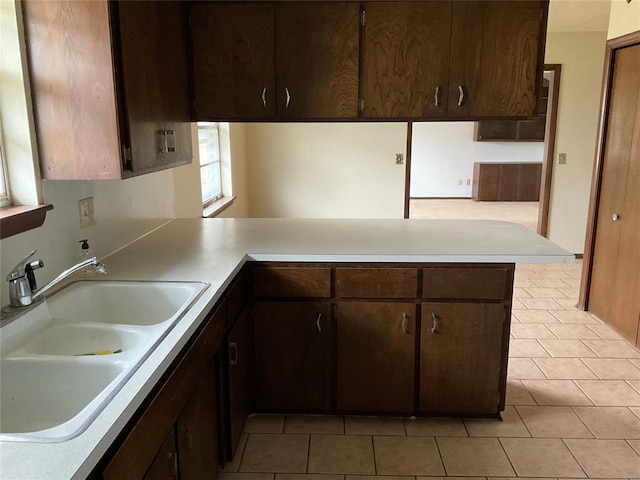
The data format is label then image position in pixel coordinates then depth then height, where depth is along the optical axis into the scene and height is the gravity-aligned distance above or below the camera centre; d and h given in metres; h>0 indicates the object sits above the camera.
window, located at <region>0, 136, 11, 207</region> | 1.70 -0.16
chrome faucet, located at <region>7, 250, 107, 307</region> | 1.58 -0.43
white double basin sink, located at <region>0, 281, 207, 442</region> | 1.33 -0.58
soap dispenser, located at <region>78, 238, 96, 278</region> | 2.02 -0.46
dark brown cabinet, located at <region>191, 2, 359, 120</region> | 2.48 +0.33
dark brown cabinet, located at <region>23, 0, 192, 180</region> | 1.65 +0.14
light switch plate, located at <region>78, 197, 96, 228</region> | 2.06 -0.30
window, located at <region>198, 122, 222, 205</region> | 4.23 -0.23
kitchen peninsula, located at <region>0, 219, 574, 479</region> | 2.29 -0.69
